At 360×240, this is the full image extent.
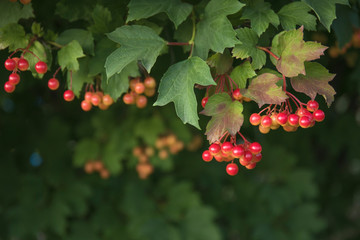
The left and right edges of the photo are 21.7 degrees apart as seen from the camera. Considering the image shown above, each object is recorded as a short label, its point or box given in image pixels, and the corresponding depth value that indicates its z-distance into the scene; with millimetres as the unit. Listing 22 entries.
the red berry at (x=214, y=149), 774
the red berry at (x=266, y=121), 765
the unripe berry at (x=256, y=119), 773
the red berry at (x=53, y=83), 844
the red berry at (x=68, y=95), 842
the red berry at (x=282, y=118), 764
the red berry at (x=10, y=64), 810
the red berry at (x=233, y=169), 788
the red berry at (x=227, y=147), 771
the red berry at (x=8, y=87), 823
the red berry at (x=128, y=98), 869
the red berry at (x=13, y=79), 818
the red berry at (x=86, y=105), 866
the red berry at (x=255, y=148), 776
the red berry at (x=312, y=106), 775
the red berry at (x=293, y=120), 764
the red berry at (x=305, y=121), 760
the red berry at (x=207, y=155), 789
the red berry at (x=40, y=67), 806
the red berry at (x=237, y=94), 772
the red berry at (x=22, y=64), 807
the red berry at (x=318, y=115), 772
